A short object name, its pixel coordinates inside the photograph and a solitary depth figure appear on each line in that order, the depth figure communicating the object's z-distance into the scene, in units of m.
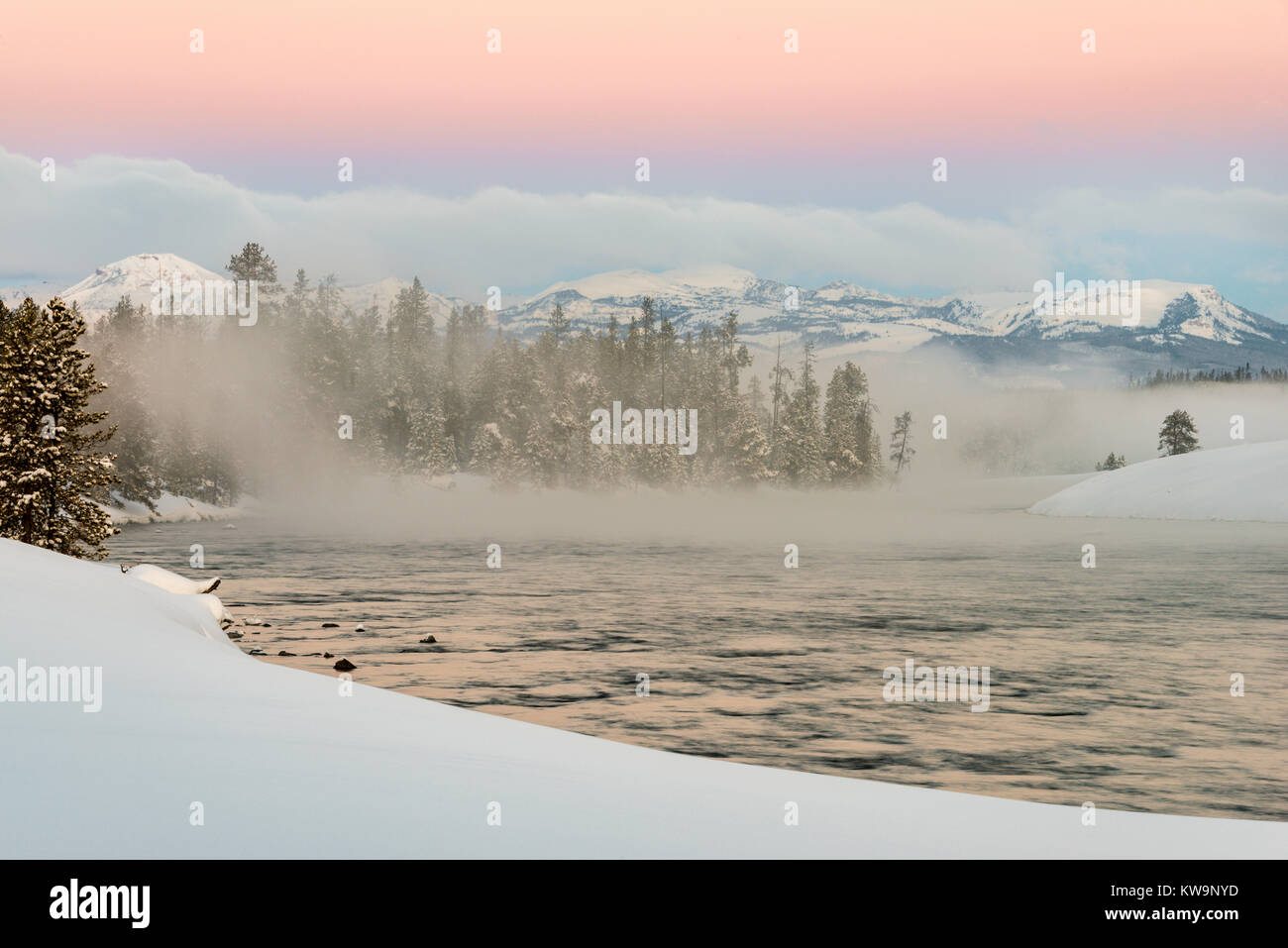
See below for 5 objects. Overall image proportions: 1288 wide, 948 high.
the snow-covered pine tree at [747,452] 116.06
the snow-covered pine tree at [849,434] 130.50
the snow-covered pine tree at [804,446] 124.19
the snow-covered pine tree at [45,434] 30.59
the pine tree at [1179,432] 135.62
